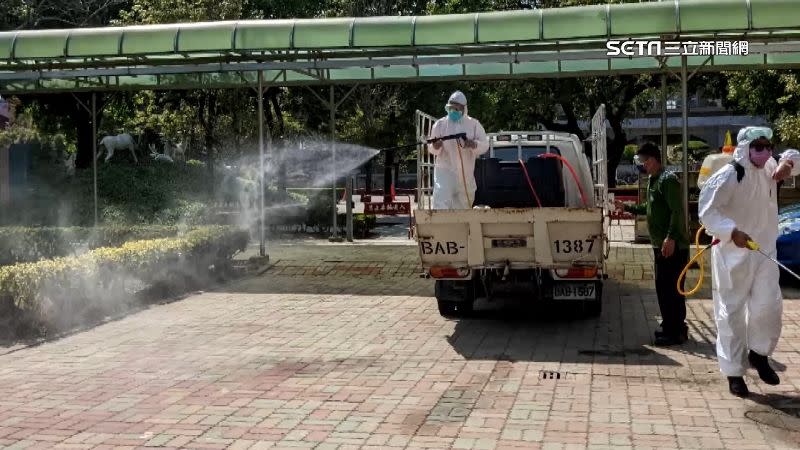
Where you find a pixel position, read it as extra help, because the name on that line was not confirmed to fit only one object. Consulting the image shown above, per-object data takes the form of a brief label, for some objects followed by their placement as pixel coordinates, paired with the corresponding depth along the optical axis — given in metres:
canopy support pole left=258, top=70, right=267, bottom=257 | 16.09
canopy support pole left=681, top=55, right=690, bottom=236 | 13.30
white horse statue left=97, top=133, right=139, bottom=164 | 29.39
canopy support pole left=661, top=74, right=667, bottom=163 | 13.63
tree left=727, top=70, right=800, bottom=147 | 20.72
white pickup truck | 9.26
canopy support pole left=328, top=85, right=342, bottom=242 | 20.05
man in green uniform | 8.70
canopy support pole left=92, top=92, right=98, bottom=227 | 19.44
